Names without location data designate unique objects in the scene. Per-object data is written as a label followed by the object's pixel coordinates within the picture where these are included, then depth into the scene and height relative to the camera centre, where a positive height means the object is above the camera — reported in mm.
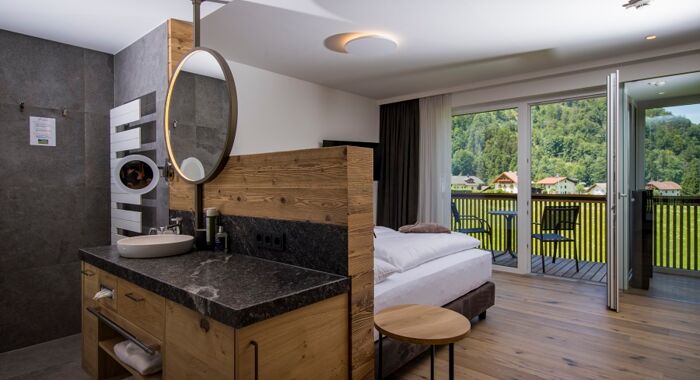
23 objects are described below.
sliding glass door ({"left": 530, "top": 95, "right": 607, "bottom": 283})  4203 -6
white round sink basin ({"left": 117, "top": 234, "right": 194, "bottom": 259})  1784 -278
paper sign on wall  2725 +419
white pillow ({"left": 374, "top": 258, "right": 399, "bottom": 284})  2152 -477
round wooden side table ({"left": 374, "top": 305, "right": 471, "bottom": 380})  1500 -582
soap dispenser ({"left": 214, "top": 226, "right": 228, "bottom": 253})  1916 -260
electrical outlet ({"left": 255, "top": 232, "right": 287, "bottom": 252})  1632 -234
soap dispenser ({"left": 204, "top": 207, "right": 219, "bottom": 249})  1952 -179
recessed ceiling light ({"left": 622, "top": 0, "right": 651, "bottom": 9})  2531 +1224
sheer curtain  5012 +365
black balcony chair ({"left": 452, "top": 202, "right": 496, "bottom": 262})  5012 -502
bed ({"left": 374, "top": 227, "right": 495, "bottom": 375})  2119 -580
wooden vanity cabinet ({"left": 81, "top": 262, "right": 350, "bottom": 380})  1104 -496
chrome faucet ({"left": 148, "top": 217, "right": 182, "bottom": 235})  2236 -233
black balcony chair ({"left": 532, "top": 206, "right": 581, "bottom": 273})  4434 -437
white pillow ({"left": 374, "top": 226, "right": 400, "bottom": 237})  3344 -403
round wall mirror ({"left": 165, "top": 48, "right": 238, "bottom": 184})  1933 +404
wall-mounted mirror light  2551 +98
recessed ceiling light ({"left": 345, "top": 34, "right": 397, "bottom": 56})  3102 +1192
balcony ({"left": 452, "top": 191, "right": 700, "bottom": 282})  3473 -474
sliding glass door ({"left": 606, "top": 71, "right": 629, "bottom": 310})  3131 -31
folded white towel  1493 -686
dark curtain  5273 +333
